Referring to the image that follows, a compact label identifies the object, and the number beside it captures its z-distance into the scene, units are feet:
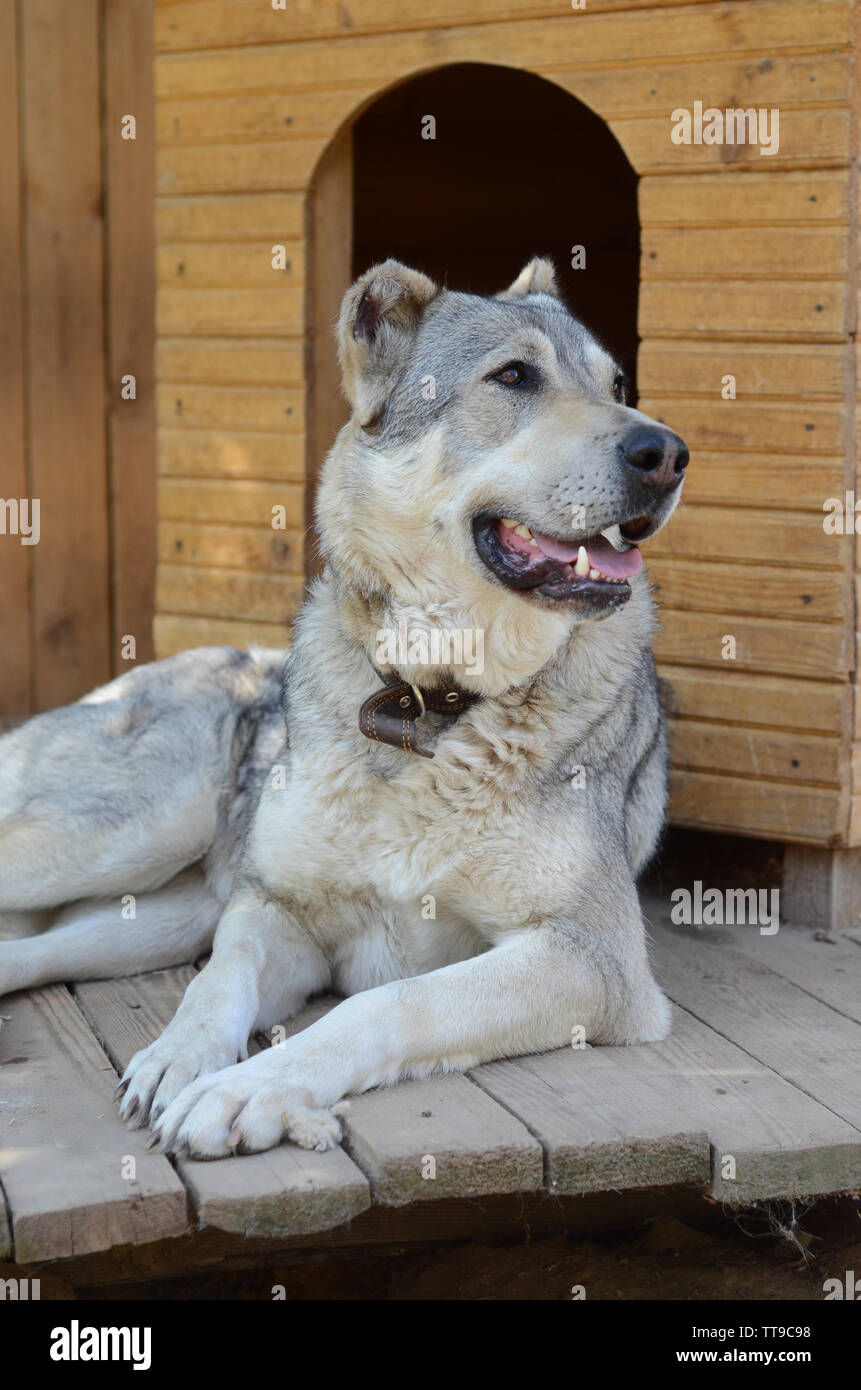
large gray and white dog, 9.53
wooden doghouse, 12.63
